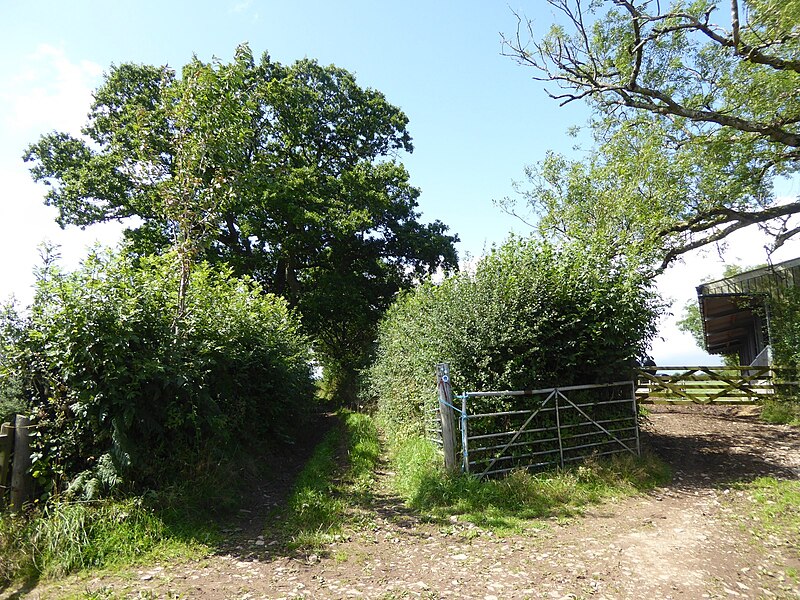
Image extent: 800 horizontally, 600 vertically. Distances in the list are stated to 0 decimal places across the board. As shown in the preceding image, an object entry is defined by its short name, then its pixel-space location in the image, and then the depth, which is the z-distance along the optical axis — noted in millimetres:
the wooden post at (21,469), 5211
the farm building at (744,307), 14891
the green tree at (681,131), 10766
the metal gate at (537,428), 7418
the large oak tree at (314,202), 18516
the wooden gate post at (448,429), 7363
